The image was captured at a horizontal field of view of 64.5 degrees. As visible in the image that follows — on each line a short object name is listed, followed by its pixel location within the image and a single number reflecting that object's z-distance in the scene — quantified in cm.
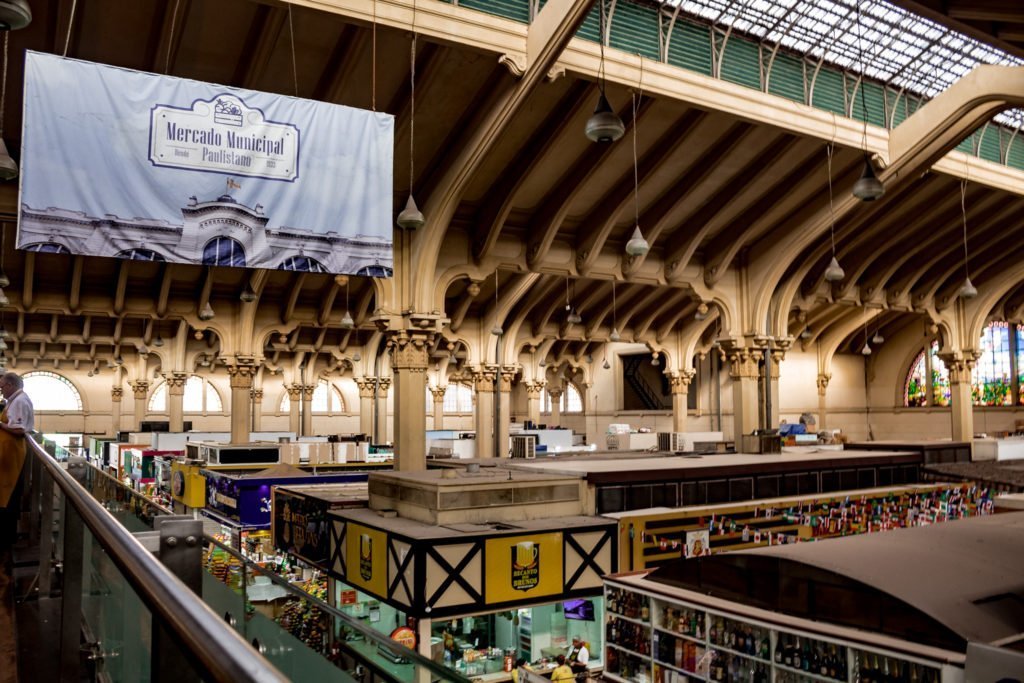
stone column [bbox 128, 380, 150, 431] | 3838
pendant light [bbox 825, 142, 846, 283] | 1544
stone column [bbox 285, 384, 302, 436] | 3894
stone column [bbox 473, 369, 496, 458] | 2452
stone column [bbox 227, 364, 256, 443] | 2448
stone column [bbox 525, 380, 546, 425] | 3631
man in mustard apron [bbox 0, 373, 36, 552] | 539
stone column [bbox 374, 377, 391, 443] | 3431
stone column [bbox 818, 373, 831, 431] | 3809
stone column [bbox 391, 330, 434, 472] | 1627
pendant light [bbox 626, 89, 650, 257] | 1320
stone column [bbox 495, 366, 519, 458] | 2414
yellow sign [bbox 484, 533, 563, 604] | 1259
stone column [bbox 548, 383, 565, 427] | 4569
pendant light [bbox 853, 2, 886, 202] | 1182
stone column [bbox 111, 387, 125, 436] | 4094
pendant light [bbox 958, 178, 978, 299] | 1797
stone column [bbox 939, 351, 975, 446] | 2739
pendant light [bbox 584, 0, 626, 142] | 965
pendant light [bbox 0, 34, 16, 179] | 937
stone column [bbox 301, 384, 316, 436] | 4016
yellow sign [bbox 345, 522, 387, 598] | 1282
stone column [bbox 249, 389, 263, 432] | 3728
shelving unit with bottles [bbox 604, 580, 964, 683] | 807
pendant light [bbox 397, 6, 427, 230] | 1091
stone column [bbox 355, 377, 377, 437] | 3506
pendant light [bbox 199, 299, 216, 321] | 2223
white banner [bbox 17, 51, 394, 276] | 856
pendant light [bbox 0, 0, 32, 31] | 636
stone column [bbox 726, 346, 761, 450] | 2159
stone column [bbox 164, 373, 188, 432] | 3294
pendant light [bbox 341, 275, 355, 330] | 2191
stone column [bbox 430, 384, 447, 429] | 3834
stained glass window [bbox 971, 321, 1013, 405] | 3409
